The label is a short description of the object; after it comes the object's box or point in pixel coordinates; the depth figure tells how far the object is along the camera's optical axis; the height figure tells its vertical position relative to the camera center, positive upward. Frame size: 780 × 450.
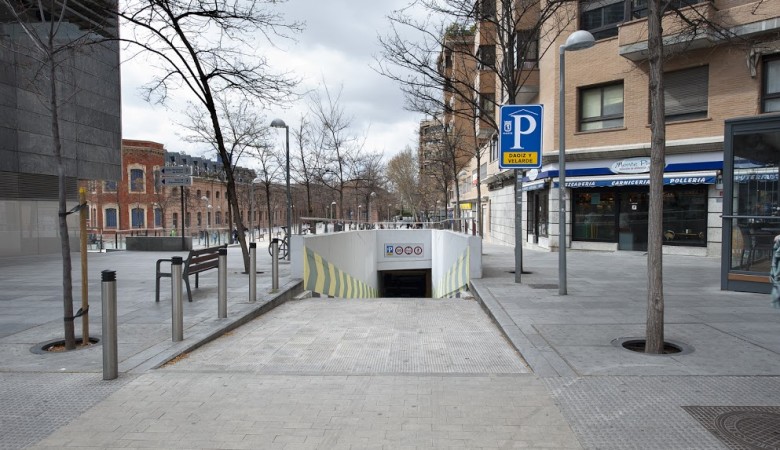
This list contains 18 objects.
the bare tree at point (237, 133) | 23.52 +3.97
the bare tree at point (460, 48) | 12.00 +4.34
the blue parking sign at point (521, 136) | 10.09 +1.55
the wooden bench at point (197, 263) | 8.77 -0.87
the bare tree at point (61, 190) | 5.67 +0.30
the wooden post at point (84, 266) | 5.52 -0.55
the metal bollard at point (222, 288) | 7.18 -1.03
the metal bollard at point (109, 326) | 4.64 -1.01
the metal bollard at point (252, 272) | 8.28 -0.94
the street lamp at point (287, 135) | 16.58 +2.84
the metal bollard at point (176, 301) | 5.74 -0.98
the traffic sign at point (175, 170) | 20.39 +1.84
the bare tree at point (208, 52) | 10.10 +3.39
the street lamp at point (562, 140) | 8.87 +1.36
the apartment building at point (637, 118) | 16.27 +3.41
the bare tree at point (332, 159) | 24.17 +2.73
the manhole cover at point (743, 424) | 3.28 -1.47
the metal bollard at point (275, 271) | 9.83 -1.08
